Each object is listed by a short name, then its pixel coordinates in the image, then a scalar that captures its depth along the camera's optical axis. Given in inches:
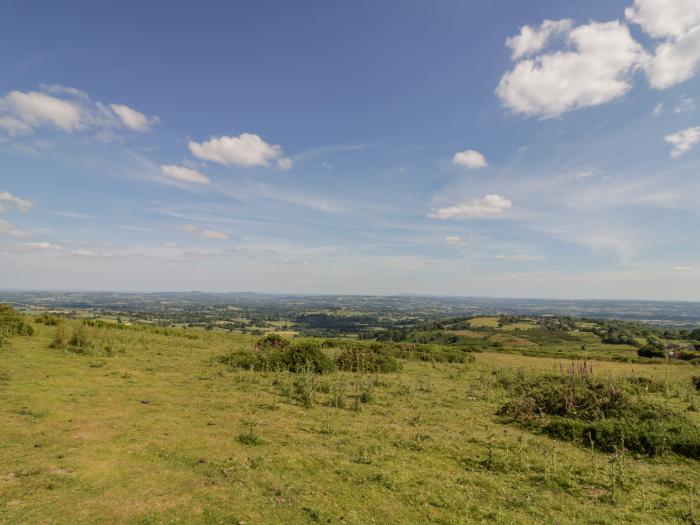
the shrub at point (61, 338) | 1058.1
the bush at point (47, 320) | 1539.1
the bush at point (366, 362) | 1186.4
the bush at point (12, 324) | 1152.2
